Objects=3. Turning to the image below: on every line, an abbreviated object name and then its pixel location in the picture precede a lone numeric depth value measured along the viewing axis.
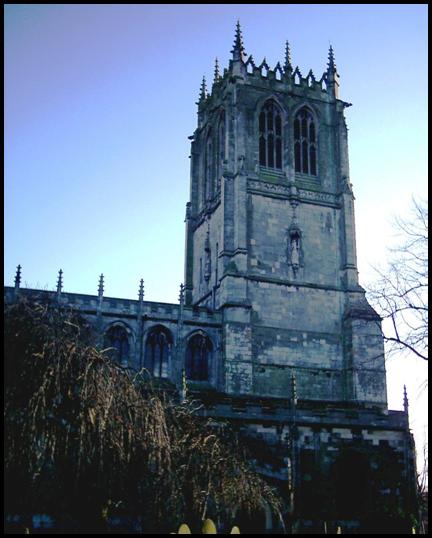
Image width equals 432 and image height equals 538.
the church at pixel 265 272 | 41.66
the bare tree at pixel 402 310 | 18.92
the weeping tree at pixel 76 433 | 15.35
